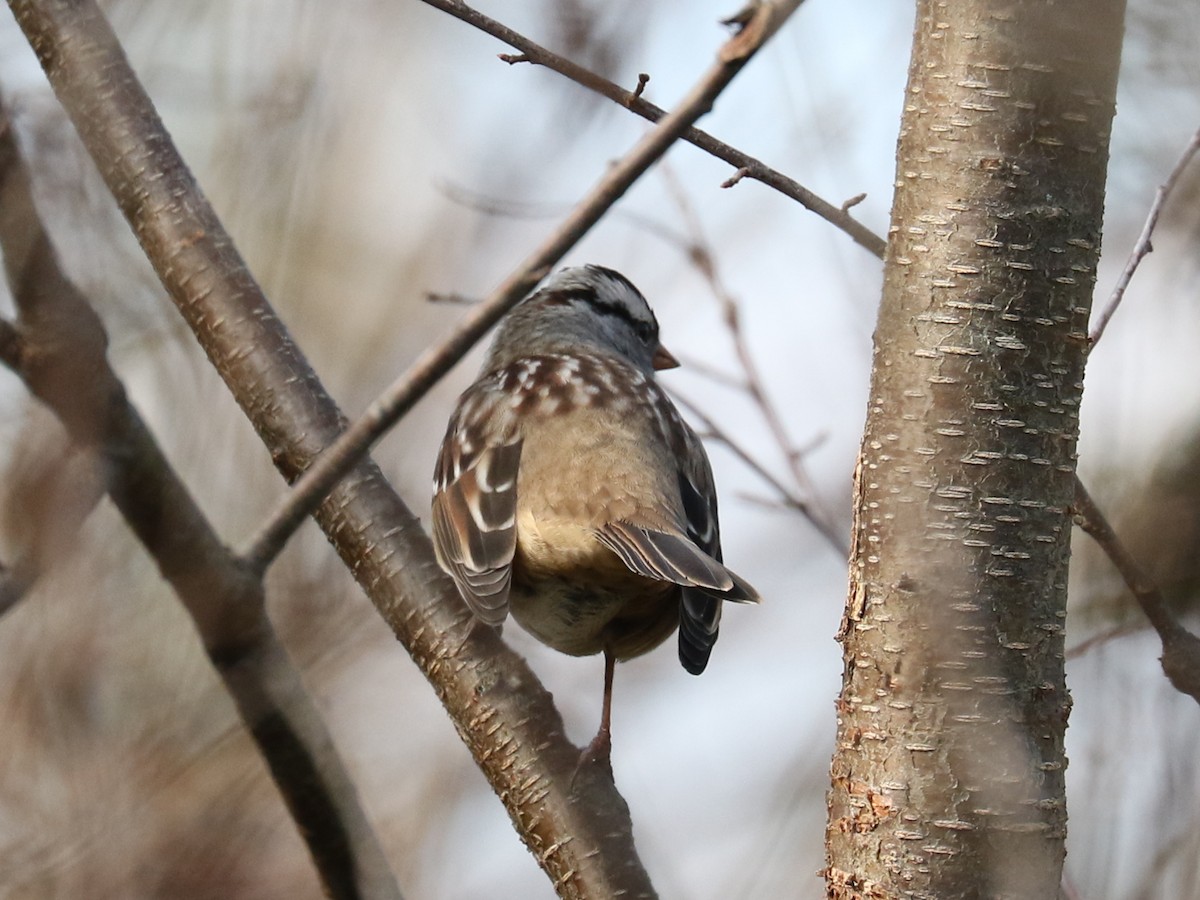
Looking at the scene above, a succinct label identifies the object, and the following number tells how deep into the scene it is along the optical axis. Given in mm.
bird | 6328
